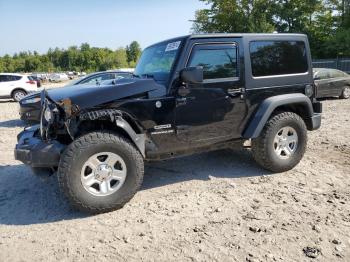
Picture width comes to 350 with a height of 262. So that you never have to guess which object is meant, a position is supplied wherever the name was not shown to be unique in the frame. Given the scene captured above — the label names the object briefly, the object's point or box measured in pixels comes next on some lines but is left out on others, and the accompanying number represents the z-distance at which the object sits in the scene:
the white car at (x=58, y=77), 64.09
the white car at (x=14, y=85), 17.97
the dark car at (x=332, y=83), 13.64
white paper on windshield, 4.70
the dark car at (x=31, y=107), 9.47
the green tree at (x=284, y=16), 39.53
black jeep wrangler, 4.10
